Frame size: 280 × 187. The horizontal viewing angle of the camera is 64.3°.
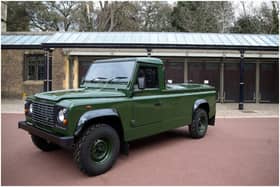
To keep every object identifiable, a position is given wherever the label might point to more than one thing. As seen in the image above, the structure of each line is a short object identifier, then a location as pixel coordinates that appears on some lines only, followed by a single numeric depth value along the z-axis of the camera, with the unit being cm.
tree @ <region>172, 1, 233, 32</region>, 2512
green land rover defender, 363
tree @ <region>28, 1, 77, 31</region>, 2597
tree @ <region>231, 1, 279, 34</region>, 2405
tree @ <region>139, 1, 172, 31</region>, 2653
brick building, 1373
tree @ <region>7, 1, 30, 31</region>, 2519
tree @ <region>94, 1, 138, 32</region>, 2573
